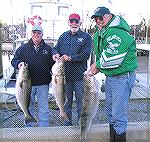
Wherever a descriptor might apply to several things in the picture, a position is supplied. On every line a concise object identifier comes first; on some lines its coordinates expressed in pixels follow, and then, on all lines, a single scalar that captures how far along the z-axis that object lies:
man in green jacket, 2.19
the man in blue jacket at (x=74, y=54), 2.50
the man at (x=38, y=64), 2.55
